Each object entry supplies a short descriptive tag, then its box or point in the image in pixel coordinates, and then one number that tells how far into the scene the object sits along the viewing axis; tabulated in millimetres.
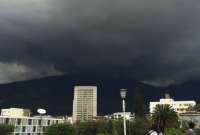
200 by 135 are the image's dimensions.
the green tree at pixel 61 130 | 67086
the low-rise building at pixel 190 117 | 73927
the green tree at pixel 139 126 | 62706
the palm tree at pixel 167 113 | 64206
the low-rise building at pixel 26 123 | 82508
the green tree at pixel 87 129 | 72667
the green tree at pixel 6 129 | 64524
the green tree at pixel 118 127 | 63846
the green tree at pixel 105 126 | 68539
